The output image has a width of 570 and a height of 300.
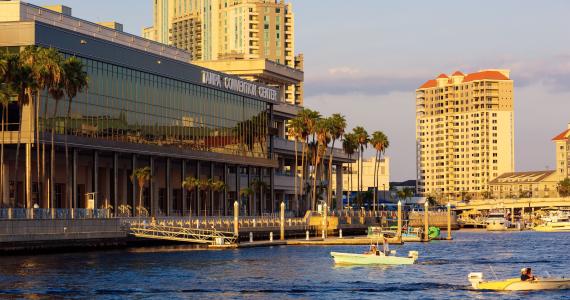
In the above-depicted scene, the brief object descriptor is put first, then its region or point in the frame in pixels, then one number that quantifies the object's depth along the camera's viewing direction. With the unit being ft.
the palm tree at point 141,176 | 480.64
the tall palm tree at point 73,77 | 393.91
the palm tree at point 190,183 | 530.27
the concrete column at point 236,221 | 458.91
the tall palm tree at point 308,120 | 640.17
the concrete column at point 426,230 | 535.39
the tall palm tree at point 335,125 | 649.61
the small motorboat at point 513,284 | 271.08
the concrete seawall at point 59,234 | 351.46
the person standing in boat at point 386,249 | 351.46
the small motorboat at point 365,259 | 347.15
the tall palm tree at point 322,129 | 643.04
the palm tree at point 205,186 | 536.01
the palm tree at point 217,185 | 546.26
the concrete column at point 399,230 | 498.40
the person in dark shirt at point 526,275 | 271.69
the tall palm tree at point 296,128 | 634.84
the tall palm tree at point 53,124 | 397.39
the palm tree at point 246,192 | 597.93
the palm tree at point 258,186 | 615.98
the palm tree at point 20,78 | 375.45
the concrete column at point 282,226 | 508.86
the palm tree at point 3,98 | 372.38
